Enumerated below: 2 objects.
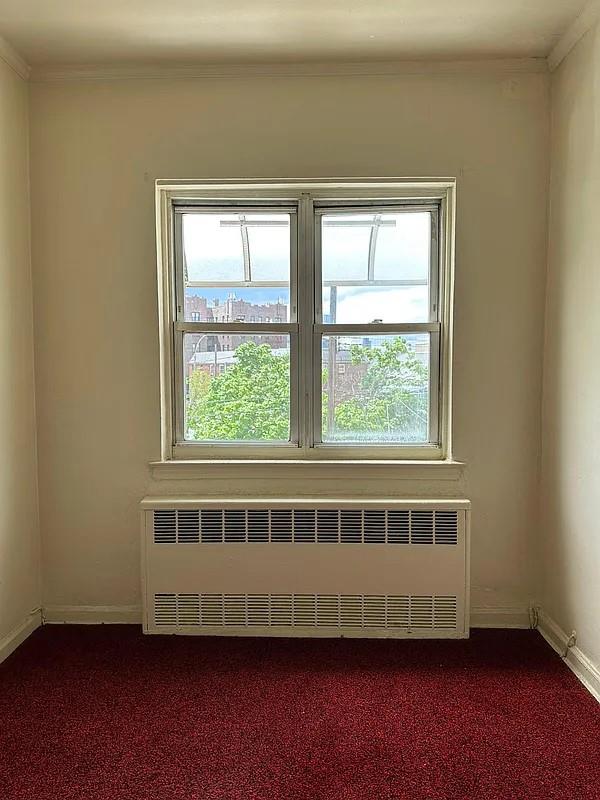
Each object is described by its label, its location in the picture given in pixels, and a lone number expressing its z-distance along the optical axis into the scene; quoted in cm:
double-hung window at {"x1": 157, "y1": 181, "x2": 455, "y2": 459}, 287
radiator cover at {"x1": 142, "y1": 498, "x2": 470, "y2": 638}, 267
